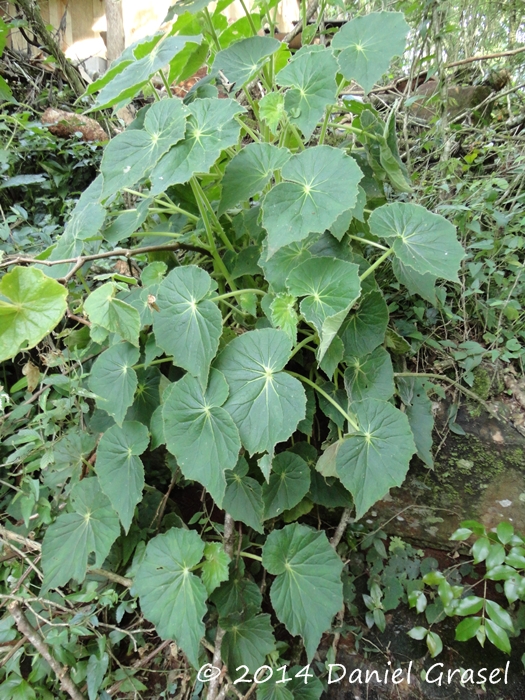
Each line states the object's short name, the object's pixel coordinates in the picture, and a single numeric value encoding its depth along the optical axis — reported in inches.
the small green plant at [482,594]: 35.2
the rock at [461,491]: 46.3
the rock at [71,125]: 77.7
